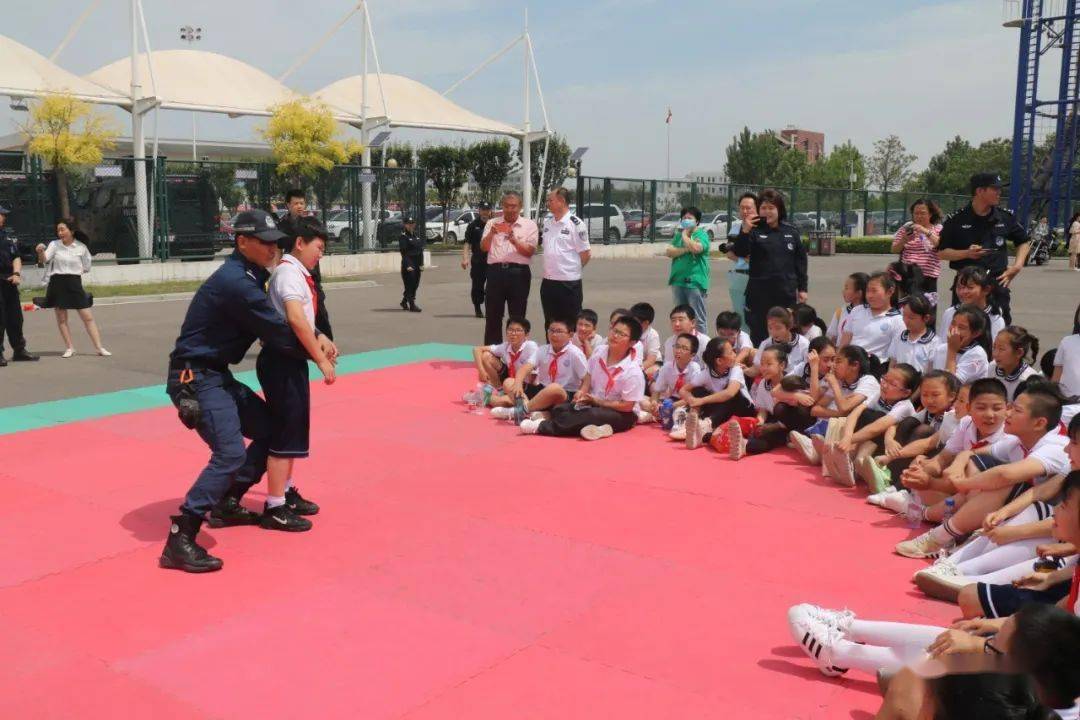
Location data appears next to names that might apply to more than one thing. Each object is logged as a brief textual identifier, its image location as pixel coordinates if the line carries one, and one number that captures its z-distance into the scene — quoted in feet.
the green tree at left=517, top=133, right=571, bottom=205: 169.48
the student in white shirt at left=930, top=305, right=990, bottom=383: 21.48
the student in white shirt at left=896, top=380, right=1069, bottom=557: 15.40
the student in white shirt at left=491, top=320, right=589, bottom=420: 27.07
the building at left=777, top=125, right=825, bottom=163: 383.24
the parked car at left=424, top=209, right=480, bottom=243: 128.06
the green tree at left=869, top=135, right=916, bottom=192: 214.90
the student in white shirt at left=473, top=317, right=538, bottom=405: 28.50
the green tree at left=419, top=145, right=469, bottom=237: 142.92
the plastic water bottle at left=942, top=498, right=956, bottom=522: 17.61
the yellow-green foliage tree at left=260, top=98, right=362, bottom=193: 94.89
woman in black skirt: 38.65
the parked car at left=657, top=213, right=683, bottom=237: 124.77
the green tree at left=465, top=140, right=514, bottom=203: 145.07
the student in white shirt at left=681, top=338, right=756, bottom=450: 24.79
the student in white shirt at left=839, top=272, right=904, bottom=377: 25.22
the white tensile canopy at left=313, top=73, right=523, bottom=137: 106.22
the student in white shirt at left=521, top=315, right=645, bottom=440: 25.98
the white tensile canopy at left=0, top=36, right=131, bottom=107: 77.05
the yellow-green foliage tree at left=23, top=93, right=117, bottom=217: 75.51
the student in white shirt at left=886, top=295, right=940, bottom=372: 23.26
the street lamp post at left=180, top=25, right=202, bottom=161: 186.50
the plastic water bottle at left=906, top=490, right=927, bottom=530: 18.57
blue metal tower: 98.17
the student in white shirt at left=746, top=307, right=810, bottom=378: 25.38
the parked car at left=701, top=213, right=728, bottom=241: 131.34
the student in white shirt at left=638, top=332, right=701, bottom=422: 26.63
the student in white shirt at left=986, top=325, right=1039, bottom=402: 20.16
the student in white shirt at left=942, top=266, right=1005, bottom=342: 23.31
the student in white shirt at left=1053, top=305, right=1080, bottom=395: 20.18
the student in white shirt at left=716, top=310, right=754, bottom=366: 26.63
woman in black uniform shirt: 28.99
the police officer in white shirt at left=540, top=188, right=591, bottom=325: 31.42
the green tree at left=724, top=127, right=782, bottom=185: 209.15
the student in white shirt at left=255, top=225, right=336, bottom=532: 17.57
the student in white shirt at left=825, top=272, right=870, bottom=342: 26.37
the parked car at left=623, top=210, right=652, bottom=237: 120.47
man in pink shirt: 32.17
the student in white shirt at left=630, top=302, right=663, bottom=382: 28.73
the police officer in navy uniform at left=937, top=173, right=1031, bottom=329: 25.58
